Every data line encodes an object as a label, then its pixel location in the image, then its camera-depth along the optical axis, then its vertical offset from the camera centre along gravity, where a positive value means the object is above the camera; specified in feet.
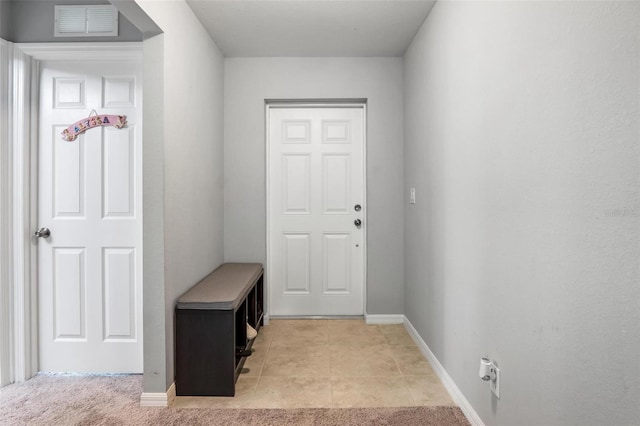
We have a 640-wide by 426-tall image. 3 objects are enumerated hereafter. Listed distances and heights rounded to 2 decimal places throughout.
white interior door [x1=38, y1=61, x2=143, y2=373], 7.10 -0.33
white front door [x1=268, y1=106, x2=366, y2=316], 10.57 -0.12
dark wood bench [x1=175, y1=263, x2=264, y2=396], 6.26 -2.67
